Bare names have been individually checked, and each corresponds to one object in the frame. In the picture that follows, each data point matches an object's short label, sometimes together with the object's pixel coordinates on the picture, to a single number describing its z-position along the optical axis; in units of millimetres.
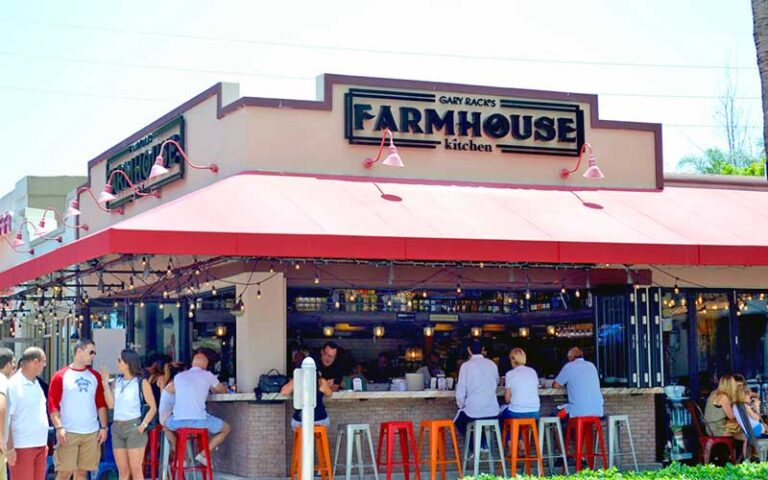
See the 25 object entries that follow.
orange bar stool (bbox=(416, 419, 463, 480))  14148
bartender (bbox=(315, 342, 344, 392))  14875
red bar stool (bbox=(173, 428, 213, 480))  13997
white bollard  9367
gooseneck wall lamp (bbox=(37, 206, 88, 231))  21300
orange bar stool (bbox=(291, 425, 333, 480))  13781
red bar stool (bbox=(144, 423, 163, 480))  14883
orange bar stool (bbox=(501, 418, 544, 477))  14562
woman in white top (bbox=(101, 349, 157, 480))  13281
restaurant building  14188
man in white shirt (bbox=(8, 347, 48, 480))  11234
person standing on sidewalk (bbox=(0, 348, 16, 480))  10578
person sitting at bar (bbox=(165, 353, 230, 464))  14164
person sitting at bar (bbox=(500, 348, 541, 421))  14891
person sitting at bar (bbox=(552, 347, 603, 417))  15148
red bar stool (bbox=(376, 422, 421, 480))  14219
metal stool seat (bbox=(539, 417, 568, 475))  14938
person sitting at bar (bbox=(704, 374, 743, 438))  15500
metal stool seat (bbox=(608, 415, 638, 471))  15391
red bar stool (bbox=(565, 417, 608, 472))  15016
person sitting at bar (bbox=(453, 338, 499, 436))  14789
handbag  14484
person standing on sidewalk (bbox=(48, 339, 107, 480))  12672
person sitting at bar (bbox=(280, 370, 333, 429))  14305
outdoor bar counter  14602
